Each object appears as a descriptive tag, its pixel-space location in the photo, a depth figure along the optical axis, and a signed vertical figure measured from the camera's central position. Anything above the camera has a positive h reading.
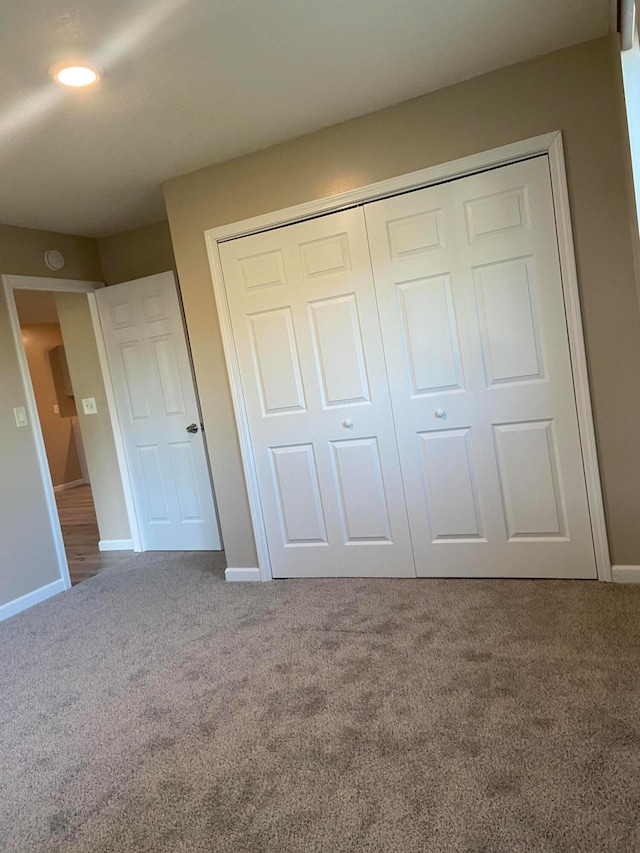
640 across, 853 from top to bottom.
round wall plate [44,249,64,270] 4.09 +1.05
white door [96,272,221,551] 4.30 -0.09
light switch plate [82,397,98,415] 4.73 +0.02
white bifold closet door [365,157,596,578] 2.77 -0.13
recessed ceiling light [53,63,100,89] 2.12 +1.19
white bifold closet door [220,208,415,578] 3.14 -0.13
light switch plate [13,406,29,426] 3.79 +0.02
